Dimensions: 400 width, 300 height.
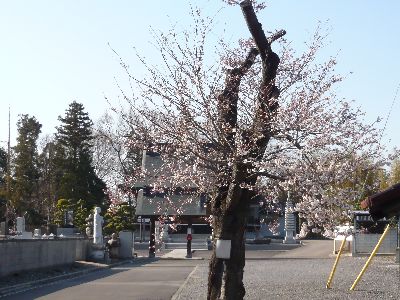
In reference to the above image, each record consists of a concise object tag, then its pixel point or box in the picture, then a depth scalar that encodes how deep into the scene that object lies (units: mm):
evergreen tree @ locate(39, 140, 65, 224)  71975
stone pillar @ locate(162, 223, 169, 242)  57969
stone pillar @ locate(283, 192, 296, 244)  62219
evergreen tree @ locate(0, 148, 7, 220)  64938
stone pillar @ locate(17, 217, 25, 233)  49622
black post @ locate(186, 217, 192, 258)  45781
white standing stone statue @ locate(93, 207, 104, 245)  40062
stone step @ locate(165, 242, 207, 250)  56500
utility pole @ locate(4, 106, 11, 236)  61816
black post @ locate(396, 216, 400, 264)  33066
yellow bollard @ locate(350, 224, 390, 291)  20938
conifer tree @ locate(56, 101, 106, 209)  70438
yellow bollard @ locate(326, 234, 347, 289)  21448
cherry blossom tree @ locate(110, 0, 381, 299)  10953
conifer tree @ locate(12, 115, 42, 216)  69188
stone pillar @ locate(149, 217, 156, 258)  46281
